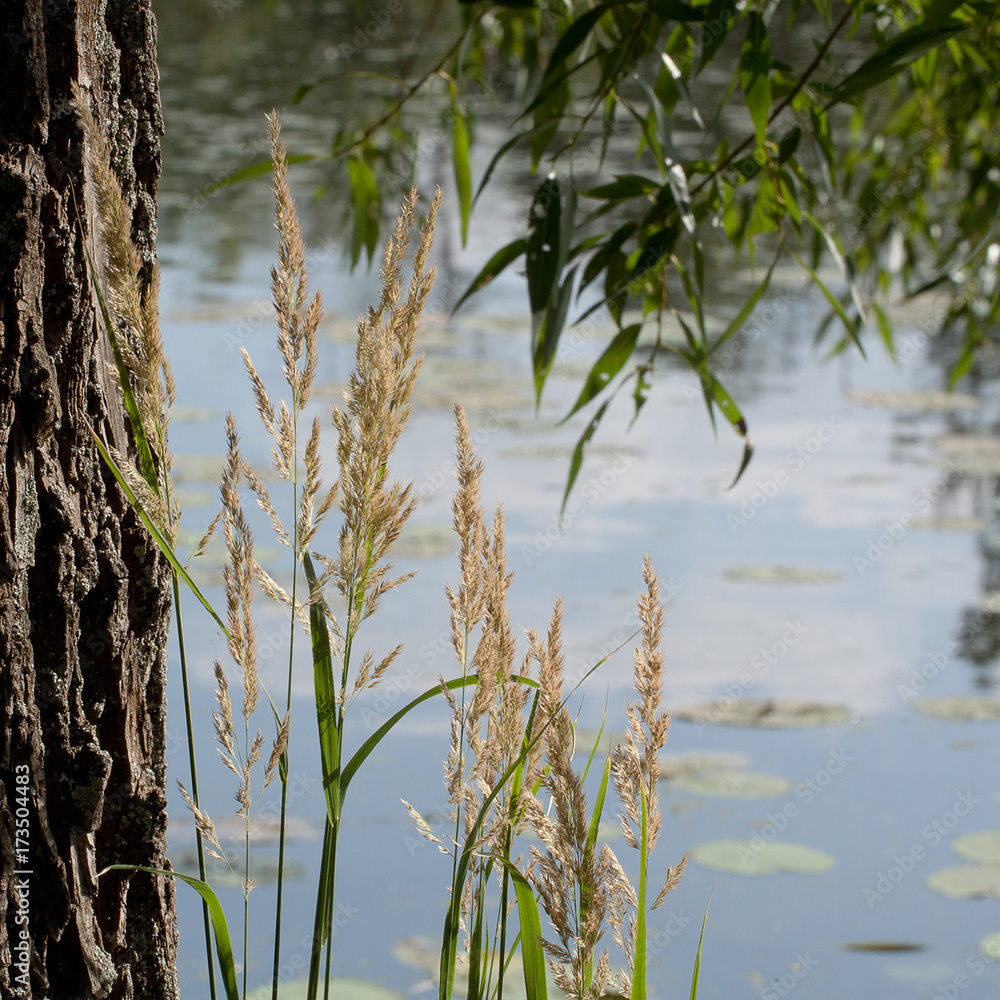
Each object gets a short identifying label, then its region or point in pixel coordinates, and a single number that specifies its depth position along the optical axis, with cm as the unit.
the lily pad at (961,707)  801
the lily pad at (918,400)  1045
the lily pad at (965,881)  752
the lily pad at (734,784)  773
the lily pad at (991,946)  738
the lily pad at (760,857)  756
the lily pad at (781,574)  856
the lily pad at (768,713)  798
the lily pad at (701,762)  781
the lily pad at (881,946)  739
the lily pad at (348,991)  724
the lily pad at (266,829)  760
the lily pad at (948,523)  892
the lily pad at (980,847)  760
